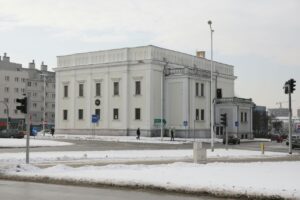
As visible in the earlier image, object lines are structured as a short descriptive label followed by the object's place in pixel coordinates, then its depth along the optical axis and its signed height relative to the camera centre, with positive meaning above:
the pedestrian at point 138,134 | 68.35 -0.01
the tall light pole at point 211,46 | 40.70 +7.78
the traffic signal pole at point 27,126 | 22.47 +0.32
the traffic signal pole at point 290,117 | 39.41 +0.75
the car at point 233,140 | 63.22 -0.68
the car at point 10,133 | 68.69 +0.04
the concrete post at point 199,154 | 25.12 -0.94
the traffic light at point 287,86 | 38.38 +3.53
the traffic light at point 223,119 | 41.81 +1.21
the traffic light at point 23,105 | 22.77 +1.23
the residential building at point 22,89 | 131.12 +11.65
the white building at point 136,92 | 75.25 +6.21
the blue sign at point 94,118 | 55.17 +1.64
